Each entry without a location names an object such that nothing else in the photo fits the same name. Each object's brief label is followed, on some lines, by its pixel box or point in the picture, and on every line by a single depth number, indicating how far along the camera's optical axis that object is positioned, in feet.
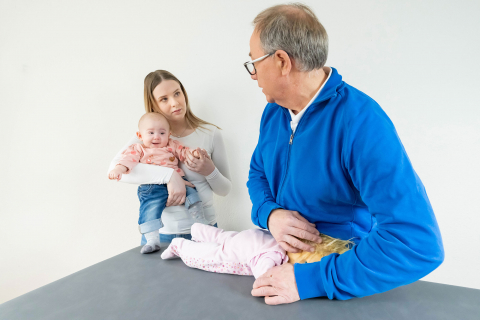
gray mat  3.39
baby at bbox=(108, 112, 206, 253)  6.48
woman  6.75
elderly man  3.16
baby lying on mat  4.02
